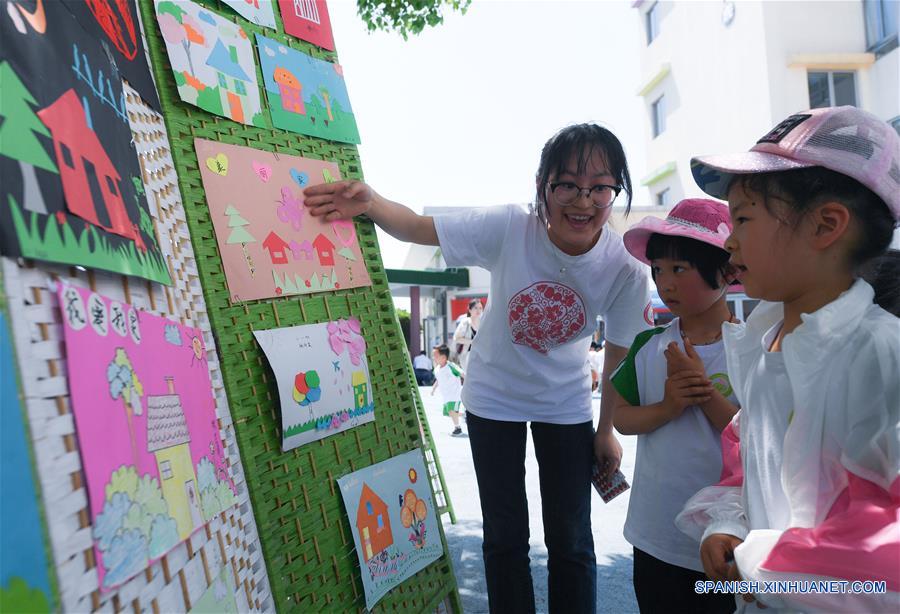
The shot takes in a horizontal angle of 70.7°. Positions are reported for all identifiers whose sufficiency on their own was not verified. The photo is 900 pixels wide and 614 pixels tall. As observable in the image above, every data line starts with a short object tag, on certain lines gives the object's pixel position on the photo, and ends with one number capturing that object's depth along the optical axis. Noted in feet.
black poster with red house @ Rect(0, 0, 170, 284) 2.26
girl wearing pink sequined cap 2.75
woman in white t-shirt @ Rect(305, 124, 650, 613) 6.06
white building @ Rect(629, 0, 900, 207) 36.78
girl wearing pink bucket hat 4.87
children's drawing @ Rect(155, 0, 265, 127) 4.14
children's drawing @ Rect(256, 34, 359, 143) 4.87
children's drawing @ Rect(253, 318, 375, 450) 4.27
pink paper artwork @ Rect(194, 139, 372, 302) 4.24
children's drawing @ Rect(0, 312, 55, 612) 1.94
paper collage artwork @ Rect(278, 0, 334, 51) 5.18
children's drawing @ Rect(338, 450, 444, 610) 4.60
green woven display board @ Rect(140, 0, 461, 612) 4.01
